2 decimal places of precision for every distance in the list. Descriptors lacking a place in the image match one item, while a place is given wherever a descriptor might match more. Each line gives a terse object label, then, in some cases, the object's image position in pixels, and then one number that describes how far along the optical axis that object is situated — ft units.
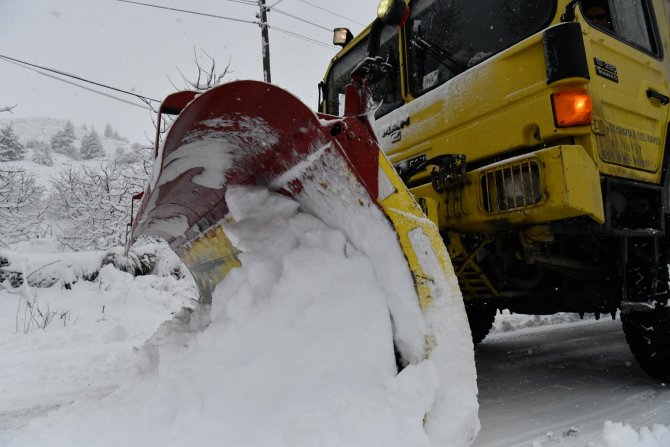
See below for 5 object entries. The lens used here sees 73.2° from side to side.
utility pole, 39.63
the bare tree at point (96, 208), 54.08
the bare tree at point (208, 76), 39.58
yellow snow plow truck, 7.11
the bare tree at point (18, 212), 55.11
